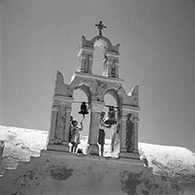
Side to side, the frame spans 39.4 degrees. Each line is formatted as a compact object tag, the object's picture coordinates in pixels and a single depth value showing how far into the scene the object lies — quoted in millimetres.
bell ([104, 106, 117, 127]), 7721
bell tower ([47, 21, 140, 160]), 7148
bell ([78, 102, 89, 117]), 7595
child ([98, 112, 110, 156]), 7855
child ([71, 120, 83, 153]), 7438
